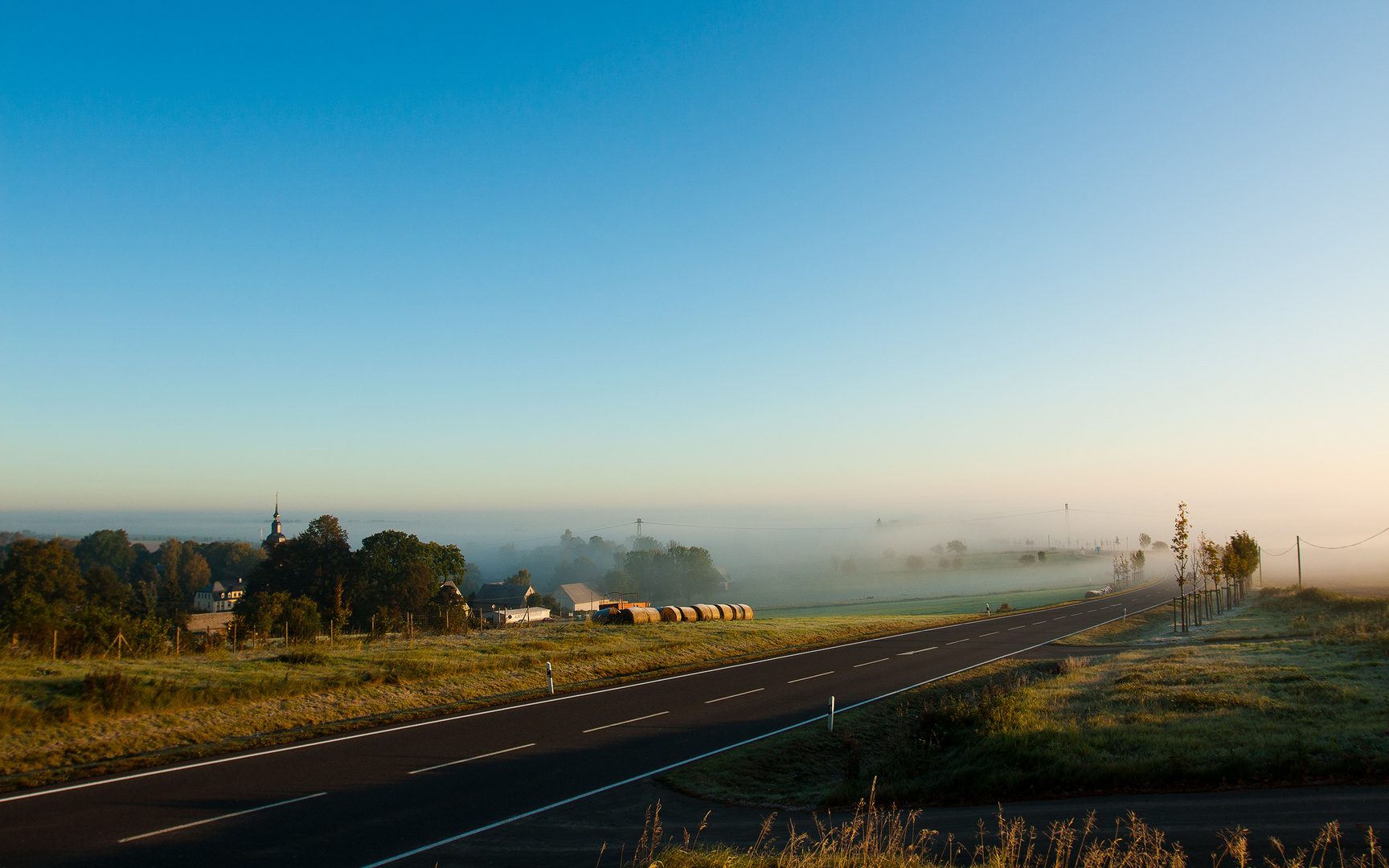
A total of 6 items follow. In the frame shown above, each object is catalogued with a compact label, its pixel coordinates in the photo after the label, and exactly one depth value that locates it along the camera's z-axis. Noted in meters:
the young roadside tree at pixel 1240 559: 59.86
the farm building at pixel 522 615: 82.12
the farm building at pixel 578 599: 127.88
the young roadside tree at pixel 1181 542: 43.19
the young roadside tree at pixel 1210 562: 49.31
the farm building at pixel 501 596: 117.12
